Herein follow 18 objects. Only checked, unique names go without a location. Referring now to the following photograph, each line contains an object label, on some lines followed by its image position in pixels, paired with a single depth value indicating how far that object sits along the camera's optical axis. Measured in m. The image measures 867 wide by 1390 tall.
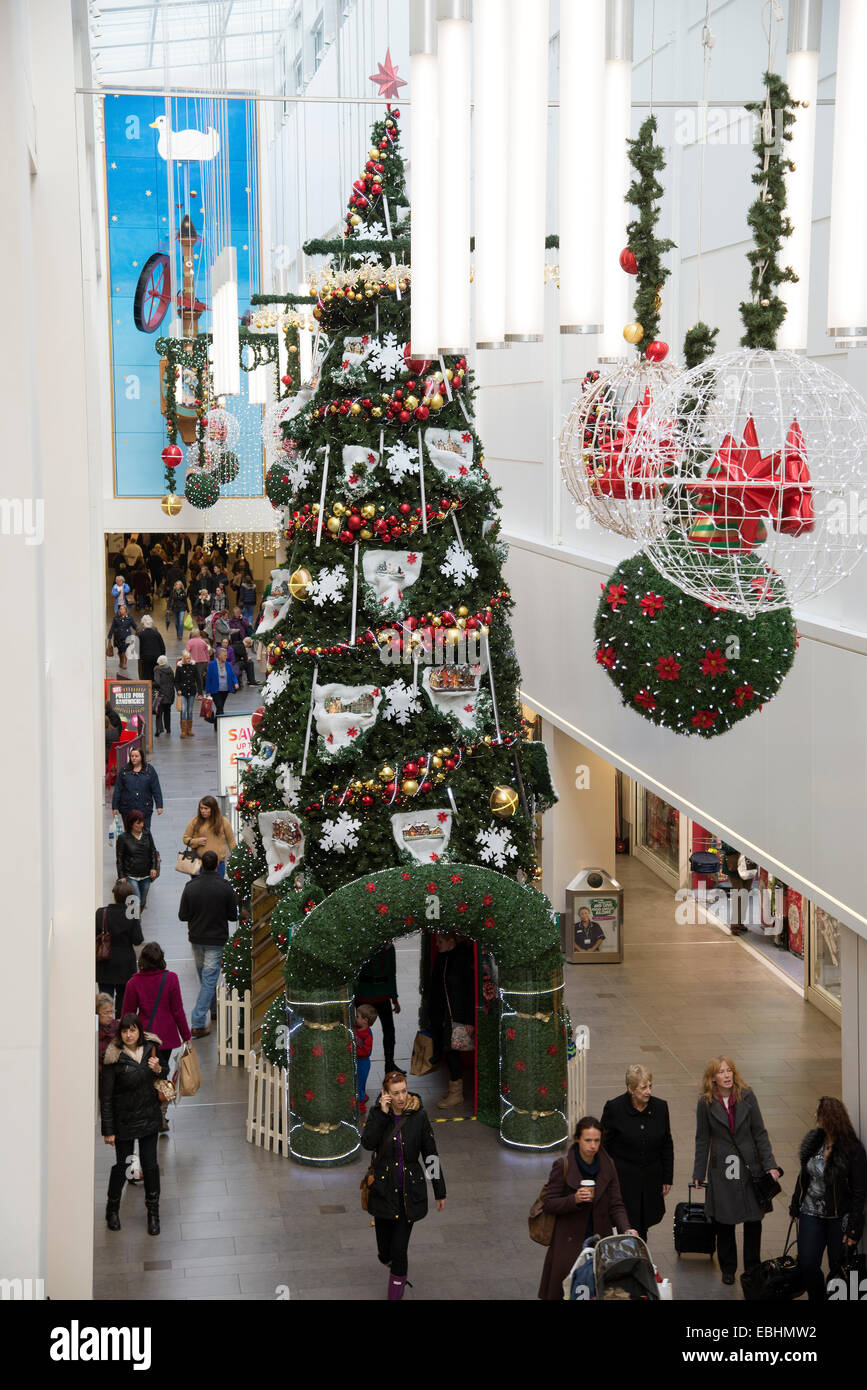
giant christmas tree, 9.88
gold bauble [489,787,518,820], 10.12
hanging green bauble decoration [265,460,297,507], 11.34
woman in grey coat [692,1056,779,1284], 8.00
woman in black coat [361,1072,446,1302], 7.71
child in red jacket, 10.39
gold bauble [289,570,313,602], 9.97
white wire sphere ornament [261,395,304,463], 11.76
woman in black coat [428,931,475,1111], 10.88
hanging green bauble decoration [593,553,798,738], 7.49
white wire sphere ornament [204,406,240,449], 20.88
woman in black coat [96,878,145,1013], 10.87
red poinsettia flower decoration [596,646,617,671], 8.11
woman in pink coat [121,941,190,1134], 9.27
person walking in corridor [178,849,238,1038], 11.80
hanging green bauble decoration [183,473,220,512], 22.38
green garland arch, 9.68
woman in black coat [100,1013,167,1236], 8.34
